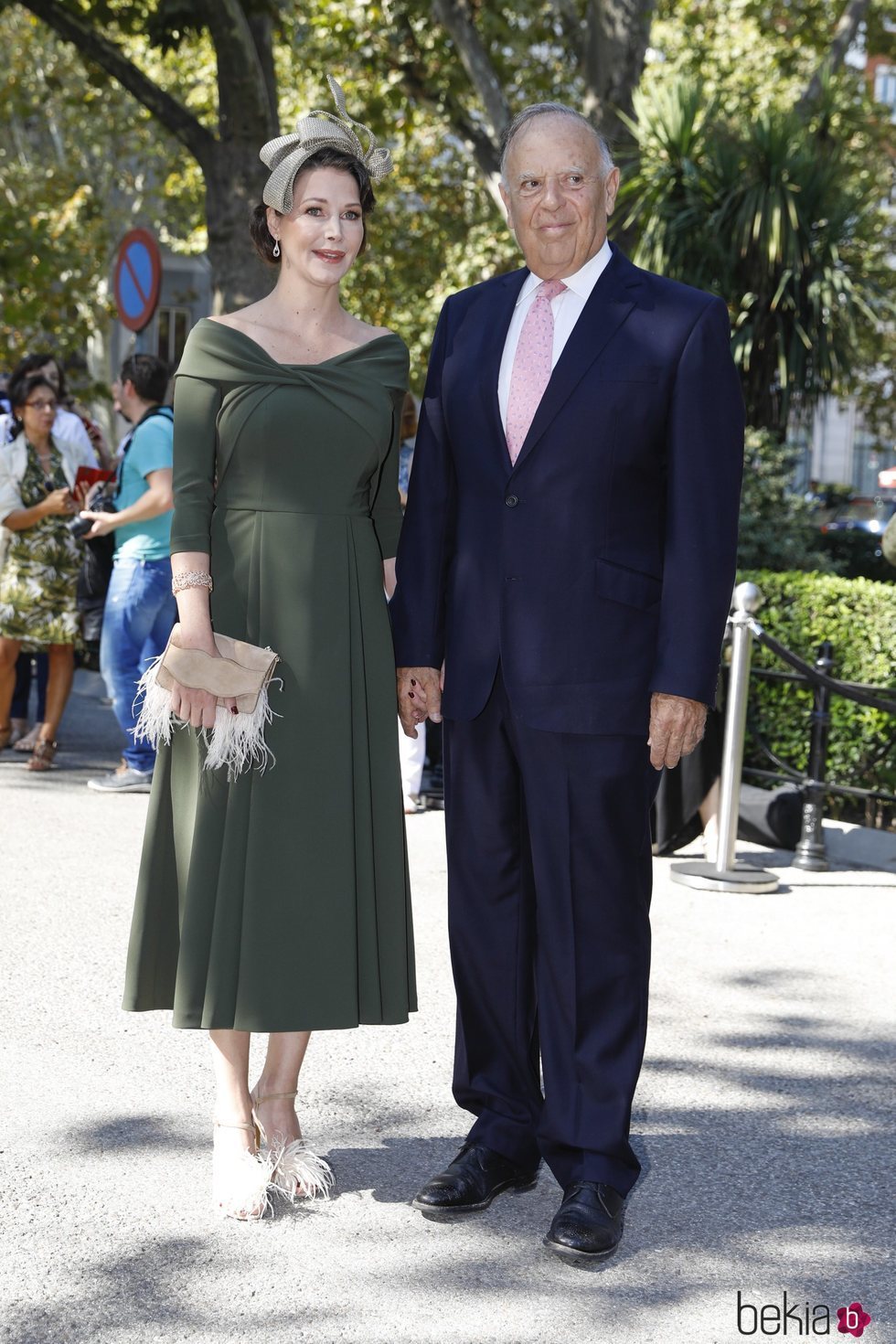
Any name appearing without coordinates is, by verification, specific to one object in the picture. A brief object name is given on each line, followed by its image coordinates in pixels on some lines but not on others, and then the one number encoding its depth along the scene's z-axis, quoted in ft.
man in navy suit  10.39
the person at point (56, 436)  28.76
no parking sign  33.50
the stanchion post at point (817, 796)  23.36
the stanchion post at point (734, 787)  21.67
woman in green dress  10.82
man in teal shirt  26.05
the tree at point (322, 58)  37.58
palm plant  43.09
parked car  55.11
